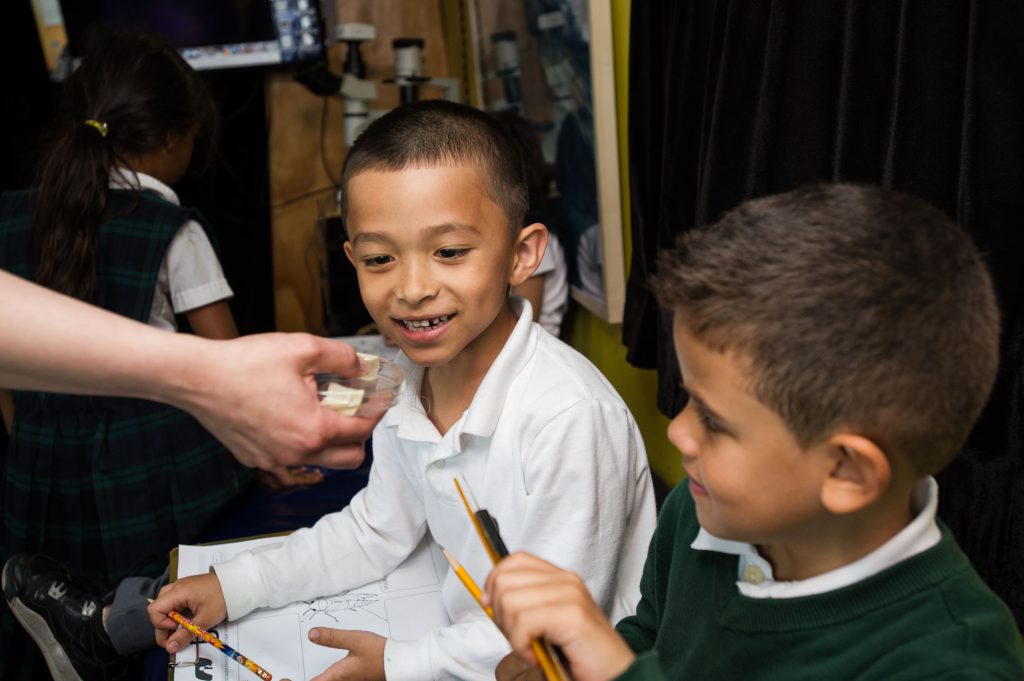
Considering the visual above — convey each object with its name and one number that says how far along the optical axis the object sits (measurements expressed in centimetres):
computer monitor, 333
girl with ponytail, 186
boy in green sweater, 66
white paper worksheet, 109
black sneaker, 153
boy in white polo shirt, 107
